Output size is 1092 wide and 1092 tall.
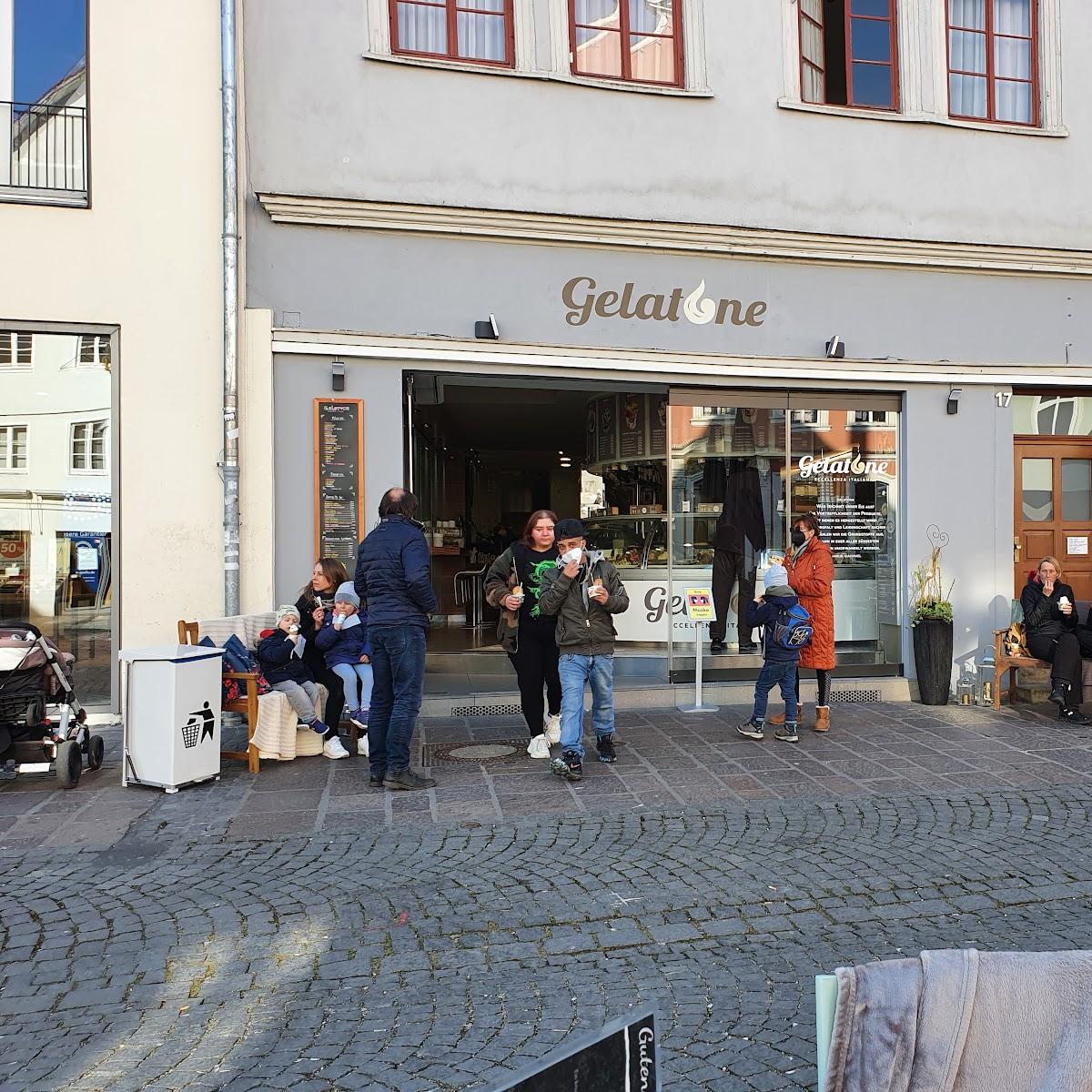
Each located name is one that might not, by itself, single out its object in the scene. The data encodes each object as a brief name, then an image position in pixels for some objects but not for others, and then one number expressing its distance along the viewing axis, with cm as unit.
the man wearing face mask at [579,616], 674
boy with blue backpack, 767
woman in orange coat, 830
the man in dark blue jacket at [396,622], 633
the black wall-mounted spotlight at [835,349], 959
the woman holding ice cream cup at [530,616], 733
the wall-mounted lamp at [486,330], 877
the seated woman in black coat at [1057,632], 870
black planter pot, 948
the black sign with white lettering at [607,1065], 133
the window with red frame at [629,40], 927
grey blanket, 151
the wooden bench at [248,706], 691
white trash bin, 632
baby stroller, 632
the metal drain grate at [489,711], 894
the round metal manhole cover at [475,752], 720
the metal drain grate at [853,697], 973
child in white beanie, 723
